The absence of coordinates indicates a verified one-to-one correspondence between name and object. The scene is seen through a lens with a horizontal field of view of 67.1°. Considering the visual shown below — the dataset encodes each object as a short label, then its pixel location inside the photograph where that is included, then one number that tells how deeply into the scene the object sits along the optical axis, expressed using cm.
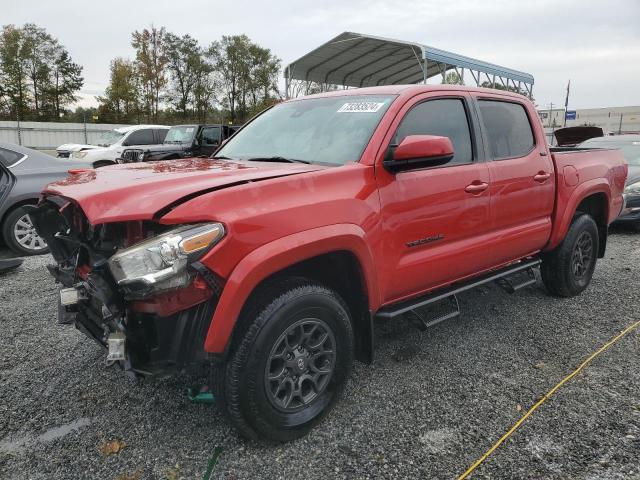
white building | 4429
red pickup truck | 211
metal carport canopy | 1596
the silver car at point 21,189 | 605
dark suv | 1238
